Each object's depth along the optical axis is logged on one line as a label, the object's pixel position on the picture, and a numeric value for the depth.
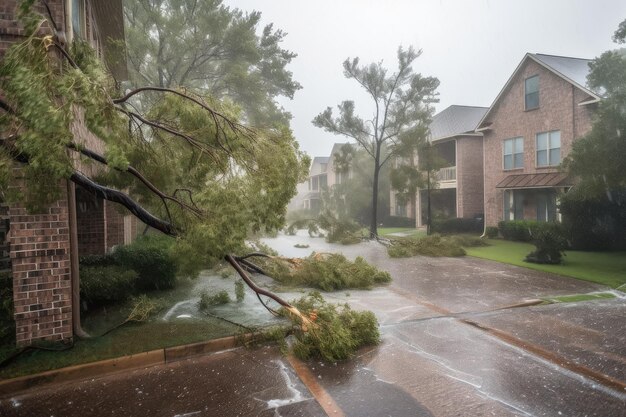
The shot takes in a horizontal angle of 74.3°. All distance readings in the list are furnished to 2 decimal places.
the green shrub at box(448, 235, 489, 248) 17.92
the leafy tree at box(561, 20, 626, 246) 10.41
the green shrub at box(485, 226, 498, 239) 21.23
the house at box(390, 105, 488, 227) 24.73
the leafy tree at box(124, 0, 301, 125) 20.88
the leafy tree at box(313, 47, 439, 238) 23.31
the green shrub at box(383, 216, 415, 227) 31.56
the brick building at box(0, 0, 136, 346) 5.32
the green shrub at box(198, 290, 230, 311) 7.87
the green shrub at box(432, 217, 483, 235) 23.30
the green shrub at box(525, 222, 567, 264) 12.62
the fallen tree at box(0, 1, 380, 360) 3.86
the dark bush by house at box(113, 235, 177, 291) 8.67
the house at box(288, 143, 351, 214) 49.44
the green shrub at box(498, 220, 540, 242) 18.72
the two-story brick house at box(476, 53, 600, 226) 17.67
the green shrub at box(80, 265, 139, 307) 7.20
